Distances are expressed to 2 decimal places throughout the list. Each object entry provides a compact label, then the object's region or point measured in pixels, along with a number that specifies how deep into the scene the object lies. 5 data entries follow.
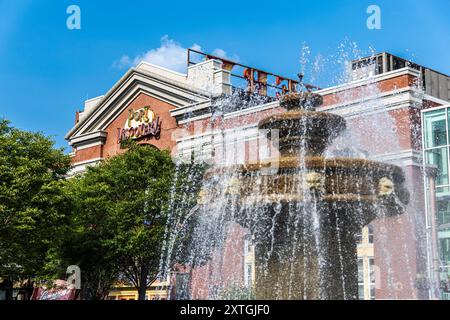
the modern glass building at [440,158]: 27.88
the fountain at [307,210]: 10.32
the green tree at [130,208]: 28.22
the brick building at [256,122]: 27.22
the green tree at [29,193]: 25.98
